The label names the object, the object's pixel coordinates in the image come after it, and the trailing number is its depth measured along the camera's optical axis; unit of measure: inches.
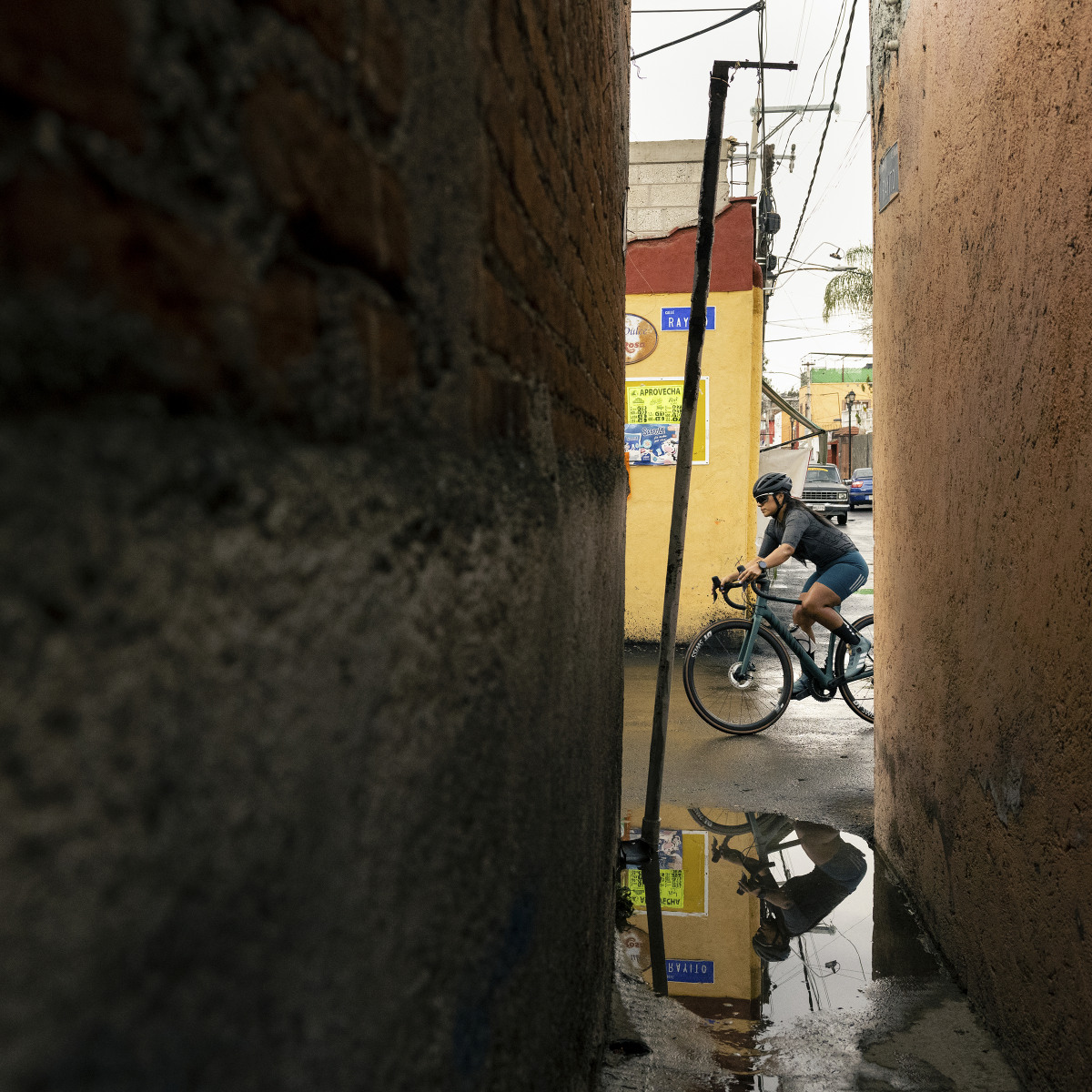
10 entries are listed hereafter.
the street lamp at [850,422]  1638.5
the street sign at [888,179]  155.6
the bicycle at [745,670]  246.7
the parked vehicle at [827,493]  960.3
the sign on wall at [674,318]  340.5
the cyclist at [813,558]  246.5
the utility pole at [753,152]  646.2
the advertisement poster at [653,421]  341.1
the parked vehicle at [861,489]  1141.1
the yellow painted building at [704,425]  335.0
